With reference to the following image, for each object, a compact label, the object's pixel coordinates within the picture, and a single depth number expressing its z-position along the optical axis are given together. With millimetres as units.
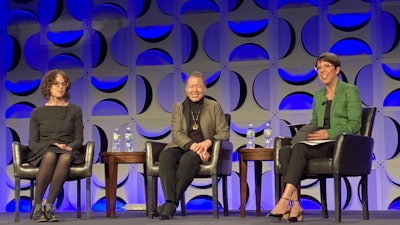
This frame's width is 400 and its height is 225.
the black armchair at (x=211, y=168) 5352
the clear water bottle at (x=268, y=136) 6555
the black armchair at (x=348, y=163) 4719
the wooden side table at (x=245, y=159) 5645
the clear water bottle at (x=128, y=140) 6809
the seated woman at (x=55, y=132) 5324
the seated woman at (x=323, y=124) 4695
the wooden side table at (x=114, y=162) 5863
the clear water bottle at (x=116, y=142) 6525
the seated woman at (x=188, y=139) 5211
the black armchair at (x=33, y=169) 5457
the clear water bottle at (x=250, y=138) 6449
